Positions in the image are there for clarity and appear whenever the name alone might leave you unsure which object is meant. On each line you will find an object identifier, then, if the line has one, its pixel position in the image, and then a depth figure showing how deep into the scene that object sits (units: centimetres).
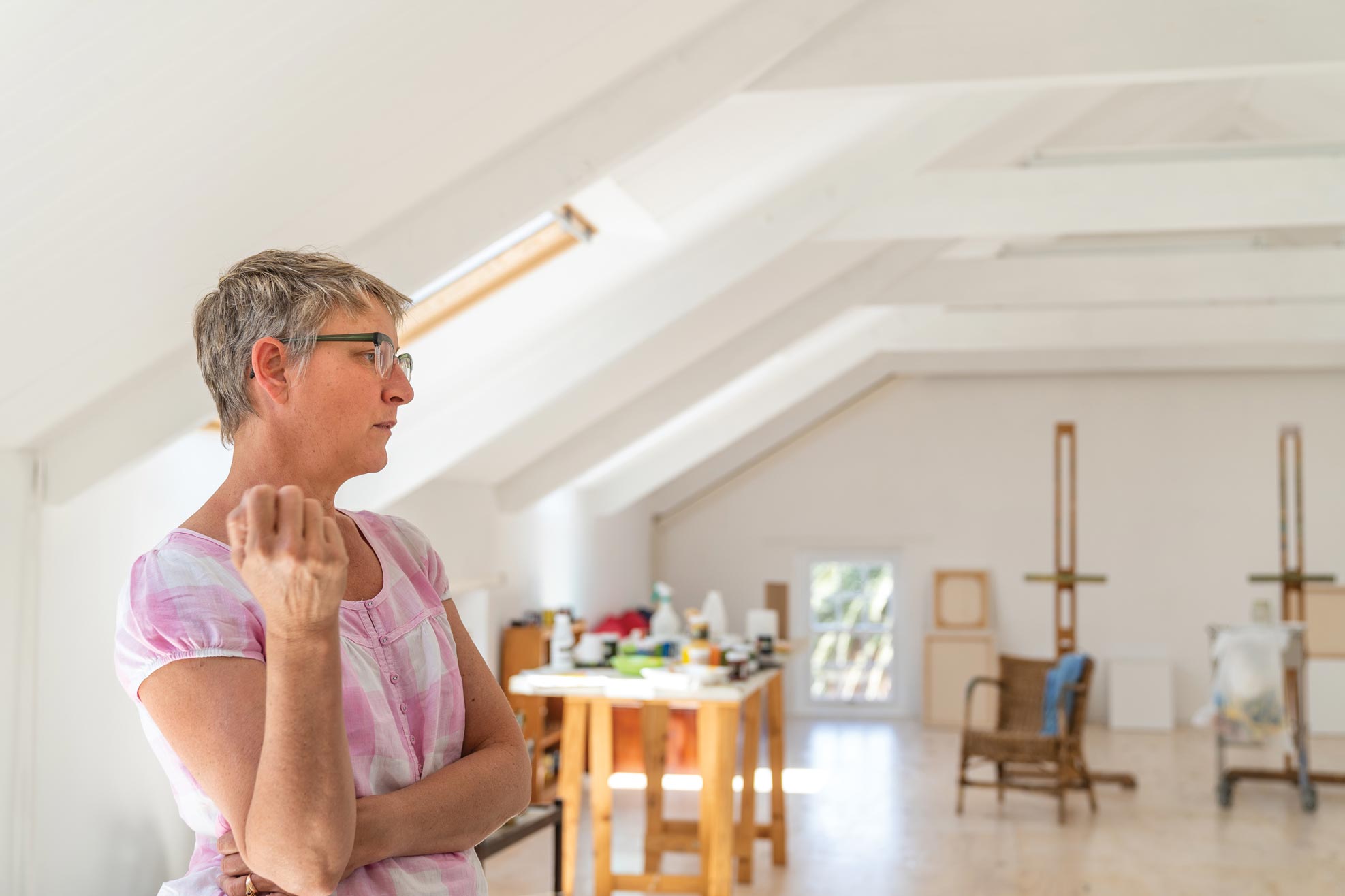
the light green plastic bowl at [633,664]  516
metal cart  734
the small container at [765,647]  630
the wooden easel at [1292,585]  774
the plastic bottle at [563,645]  543
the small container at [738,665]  525
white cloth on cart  723
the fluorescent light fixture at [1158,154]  629
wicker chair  715
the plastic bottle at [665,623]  639
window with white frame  1145
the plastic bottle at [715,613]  684
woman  97
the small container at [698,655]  512
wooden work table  480
